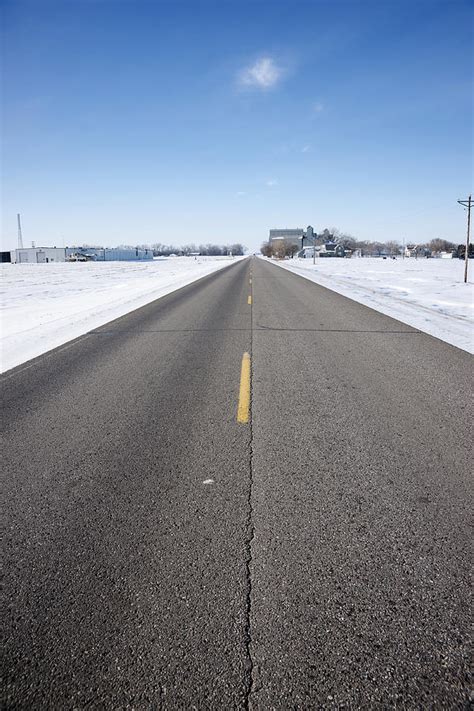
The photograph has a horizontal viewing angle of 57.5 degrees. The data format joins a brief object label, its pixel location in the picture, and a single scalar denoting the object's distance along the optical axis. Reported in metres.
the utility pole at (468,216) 22.00
